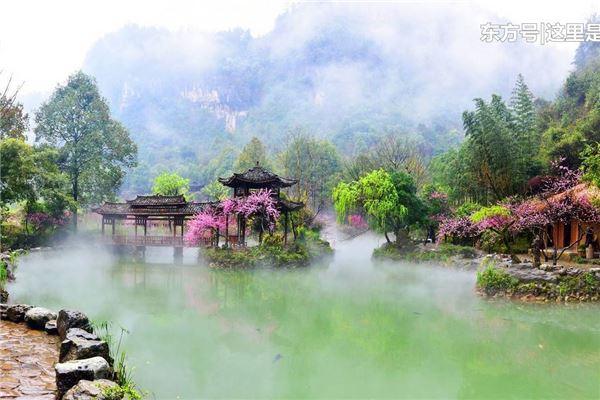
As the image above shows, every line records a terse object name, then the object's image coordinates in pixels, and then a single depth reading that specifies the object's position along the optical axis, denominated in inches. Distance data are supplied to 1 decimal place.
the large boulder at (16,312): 254.8
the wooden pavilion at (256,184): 733.9
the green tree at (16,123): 745.3
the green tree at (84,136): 983.0
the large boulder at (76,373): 151.7
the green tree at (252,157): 1391.5
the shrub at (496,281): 424.2
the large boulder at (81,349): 177.6
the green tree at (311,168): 1305.4
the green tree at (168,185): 1192.3
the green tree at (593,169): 393.7
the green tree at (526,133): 725.9
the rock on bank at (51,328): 232.1
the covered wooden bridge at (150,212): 808.9
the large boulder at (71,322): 218.8
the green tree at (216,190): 1305.2
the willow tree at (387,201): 732.7
